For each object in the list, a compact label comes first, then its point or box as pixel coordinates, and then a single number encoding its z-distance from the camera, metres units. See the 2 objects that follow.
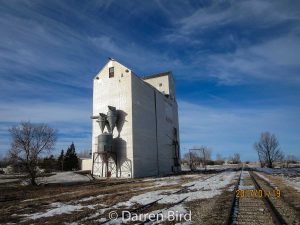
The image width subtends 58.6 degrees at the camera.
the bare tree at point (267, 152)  81.31
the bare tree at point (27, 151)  24.52
